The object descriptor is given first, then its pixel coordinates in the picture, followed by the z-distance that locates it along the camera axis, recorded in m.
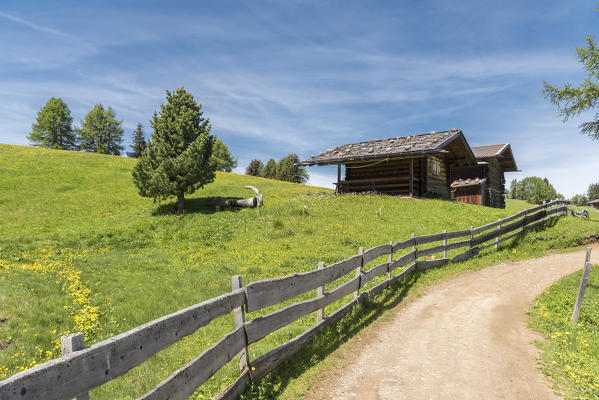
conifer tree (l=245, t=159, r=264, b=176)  95.31
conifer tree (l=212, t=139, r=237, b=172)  95.81
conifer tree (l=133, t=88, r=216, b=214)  22.70
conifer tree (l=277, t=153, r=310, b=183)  81.88
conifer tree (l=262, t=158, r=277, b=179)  87.48
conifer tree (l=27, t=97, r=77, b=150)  67.06
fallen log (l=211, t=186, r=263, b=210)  25.23
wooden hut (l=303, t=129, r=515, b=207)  26.75
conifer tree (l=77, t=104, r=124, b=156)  72.31
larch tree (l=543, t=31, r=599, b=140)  18.73
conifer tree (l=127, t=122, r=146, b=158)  78.06
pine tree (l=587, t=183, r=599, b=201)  143.62
